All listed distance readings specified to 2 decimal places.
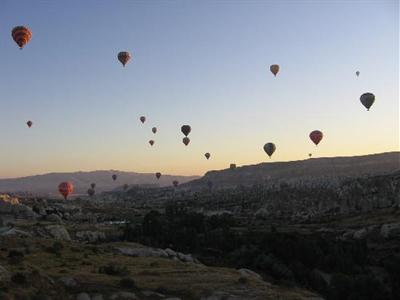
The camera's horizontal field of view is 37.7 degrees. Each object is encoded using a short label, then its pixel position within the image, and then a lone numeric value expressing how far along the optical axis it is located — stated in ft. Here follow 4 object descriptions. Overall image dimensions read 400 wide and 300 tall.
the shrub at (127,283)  91.04
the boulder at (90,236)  233.88
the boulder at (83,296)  83.10
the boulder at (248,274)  121.12
